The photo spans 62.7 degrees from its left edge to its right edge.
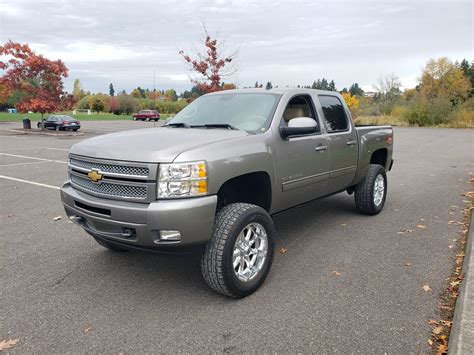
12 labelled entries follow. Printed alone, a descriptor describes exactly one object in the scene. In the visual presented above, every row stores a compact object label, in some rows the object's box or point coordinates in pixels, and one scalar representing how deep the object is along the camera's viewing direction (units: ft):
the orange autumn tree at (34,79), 85.15
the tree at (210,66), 66.80
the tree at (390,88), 194.18
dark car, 92.68
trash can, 99.45
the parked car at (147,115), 171.08
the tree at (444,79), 218.59
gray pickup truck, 10.19
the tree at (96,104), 274.16
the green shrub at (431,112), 118.62
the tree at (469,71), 228.02
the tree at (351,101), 212.02
